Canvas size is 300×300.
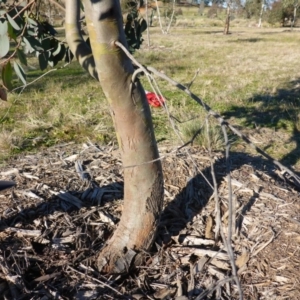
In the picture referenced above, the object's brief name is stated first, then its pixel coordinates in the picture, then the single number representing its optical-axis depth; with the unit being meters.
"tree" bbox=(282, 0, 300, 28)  30.98
